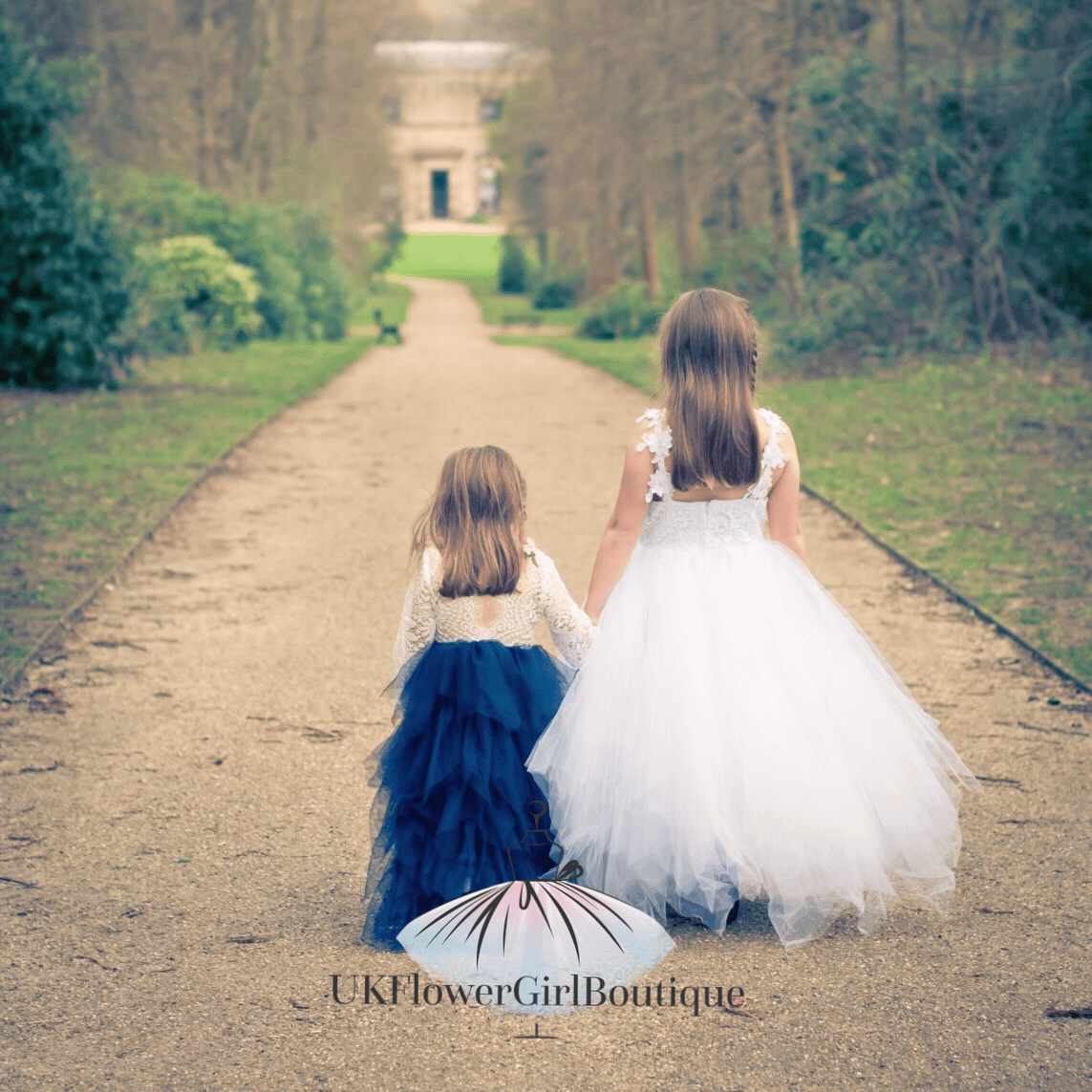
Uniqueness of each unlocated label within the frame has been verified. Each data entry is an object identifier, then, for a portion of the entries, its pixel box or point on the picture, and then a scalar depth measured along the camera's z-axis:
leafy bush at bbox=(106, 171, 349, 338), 24.08
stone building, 97.75
